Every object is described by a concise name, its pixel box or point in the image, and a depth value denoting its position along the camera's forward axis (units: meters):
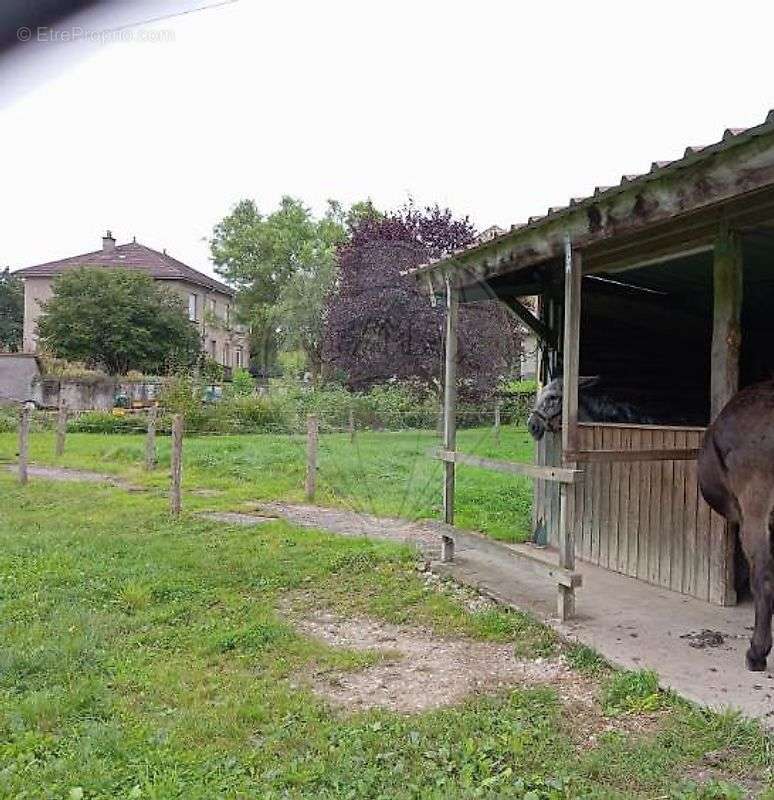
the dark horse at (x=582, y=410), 5.73
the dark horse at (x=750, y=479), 3.46
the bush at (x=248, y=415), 13.66
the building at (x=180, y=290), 25.66
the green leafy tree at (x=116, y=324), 25.67
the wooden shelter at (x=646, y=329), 3.70
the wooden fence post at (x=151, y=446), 11.93
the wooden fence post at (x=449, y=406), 5.72
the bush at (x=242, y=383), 14.50
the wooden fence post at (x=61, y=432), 13.91
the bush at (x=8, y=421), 18.42
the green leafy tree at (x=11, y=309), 48.03
